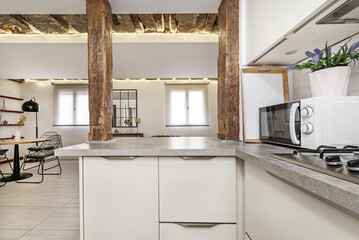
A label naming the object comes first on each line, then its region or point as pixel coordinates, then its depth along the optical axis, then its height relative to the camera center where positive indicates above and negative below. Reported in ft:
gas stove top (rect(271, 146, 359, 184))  1.94 -0.47
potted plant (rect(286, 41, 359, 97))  3.60 +0.89
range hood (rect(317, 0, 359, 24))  3.03 +1.71
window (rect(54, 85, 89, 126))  22.75 +1.98
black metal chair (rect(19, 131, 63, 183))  13.62 -1.97
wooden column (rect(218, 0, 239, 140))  5.91 +1.47
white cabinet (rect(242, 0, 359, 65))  3.34 +1.71
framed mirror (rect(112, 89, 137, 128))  23.82 +1.88
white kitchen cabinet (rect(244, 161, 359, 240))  1.85 -1.06
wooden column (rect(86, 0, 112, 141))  6.04 +1.55
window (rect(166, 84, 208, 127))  23.80 +2.16
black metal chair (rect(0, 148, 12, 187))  12.89 -1.61
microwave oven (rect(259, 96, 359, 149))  3.43 +0.03
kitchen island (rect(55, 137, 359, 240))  4.33 -1.42
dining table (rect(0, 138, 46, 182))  13.43 -3.23
